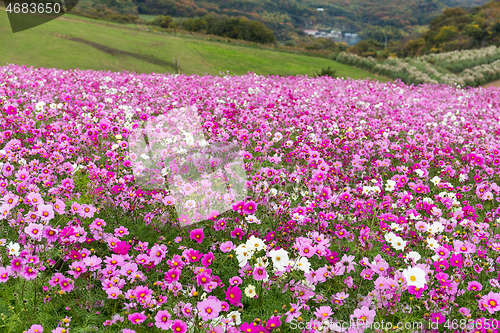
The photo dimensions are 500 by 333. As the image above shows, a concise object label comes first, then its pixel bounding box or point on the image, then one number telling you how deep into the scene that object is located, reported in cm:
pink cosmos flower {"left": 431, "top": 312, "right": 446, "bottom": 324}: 214
